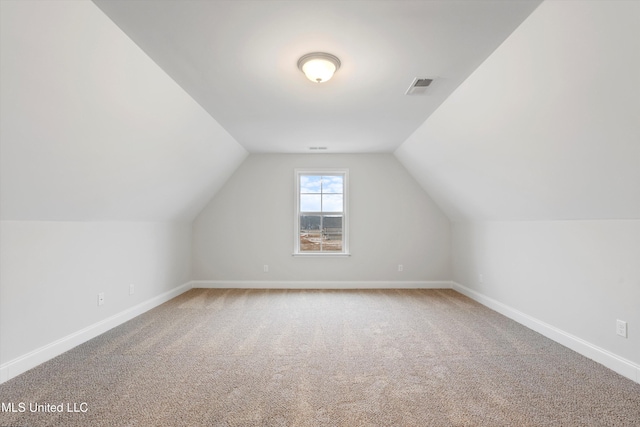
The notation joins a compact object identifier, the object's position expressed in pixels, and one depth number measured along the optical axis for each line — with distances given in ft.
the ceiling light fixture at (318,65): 7.71
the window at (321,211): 18.52
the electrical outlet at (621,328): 7.92
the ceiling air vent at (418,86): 9.03
